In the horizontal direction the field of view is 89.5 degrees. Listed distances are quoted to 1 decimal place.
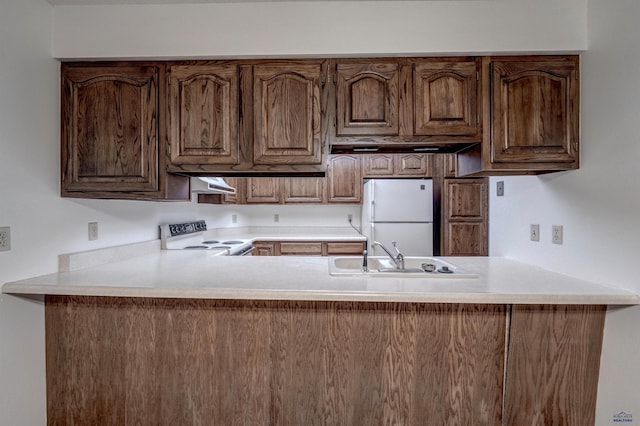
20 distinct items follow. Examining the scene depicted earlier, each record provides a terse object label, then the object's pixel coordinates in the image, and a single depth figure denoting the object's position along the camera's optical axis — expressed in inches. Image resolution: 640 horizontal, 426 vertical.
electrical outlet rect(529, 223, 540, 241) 76.7
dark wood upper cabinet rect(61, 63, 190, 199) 68.7
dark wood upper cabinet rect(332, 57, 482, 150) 66.5
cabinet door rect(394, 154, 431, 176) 158.7
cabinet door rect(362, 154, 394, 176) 162.6
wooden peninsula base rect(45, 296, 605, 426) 59.2
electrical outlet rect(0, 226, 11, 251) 57.5
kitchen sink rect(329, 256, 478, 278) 65.5
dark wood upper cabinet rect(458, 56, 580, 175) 65.1
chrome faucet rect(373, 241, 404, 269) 78.0
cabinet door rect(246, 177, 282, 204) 167.3
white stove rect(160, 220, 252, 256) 104.7
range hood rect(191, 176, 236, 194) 97.5
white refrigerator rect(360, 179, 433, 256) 145.9
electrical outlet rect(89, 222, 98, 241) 75.3
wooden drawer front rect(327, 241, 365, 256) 151.4
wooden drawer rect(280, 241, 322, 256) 152.5
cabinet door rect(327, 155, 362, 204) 165.8
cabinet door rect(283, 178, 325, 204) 166.6
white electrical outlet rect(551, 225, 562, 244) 69.9
